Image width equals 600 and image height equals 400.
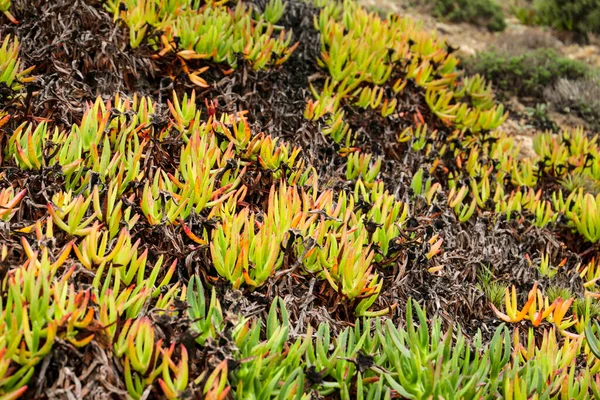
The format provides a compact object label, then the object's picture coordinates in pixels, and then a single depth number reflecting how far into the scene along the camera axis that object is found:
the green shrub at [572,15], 8.68
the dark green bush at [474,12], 8.77
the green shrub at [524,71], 6.93
